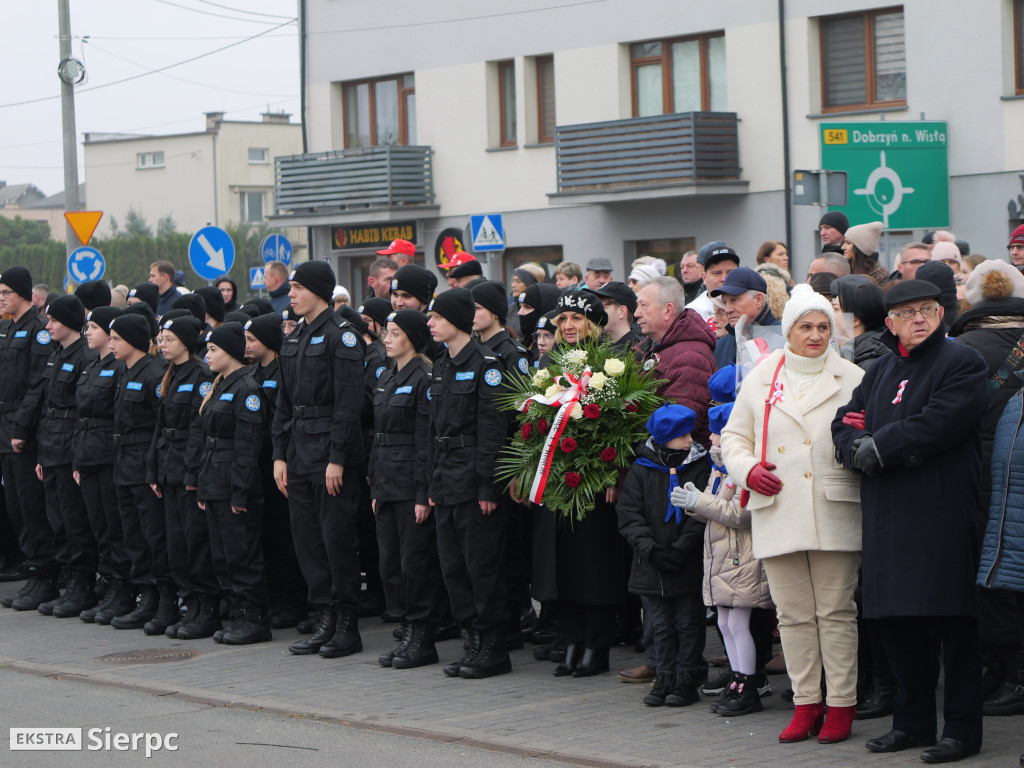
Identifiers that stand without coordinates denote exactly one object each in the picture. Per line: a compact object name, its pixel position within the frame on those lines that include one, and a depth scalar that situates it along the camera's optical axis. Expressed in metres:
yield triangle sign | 21.61
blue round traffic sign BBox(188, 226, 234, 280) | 20.12
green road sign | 16.27
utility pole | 25.11
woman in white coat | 6.96
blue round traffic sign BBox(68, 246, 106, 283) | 21.83
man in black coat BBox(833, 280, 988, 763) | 6.50
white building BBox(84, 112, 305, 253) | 81.81
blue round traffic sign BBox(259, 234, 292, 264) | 25.50
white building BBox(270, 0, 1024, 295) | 21.11
